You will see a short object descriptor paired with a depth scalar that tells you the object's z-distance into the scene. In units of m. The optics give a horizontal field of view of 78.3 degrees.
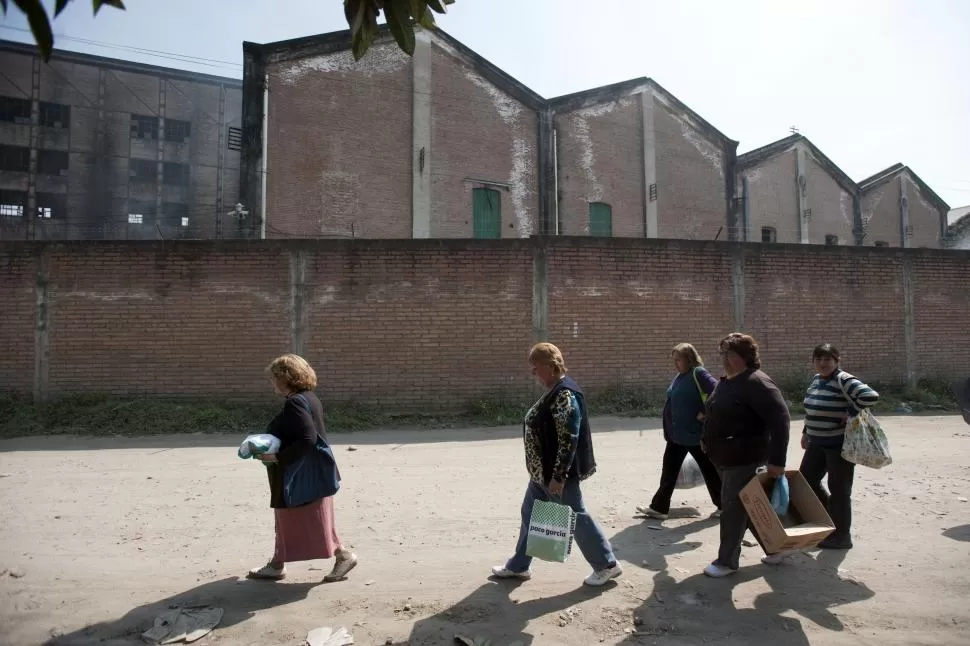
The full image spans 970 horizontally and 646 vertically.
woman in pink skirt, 3.87
